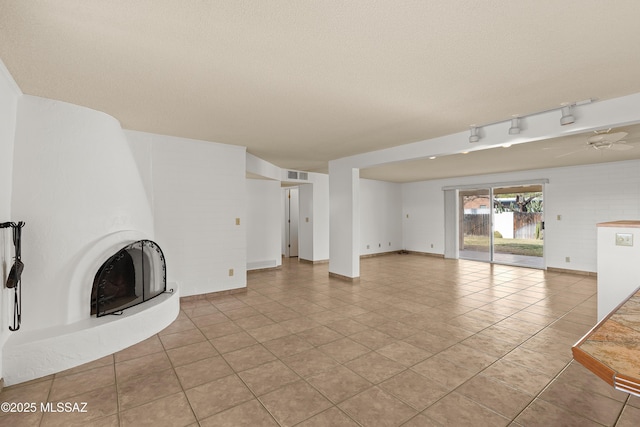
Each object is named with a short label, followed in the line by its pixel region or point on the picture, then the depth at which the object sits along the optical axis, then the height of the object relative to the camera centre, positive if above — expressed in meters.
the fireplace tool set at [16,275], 2.35 -0.48
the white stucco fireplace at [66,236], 2.55 -0.21
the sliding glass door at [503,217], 8.65 -0.18
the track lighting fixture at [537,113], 3.07 +1.07
